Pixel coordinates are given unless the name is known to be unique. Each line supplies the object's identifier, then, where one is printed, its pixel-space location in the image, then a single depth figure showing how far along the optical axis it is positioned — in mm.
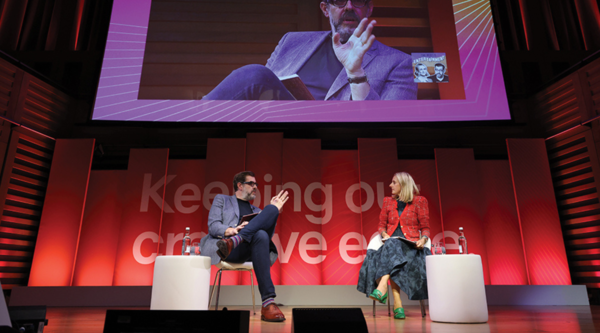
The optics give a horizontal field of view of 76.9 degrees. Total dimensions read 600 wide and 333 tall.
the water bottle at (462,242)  2511
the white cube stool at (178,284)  2279
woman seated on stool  2637
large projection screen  4324
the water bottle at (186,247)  2467
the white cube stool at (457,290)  2232
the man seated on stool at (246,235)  2365
